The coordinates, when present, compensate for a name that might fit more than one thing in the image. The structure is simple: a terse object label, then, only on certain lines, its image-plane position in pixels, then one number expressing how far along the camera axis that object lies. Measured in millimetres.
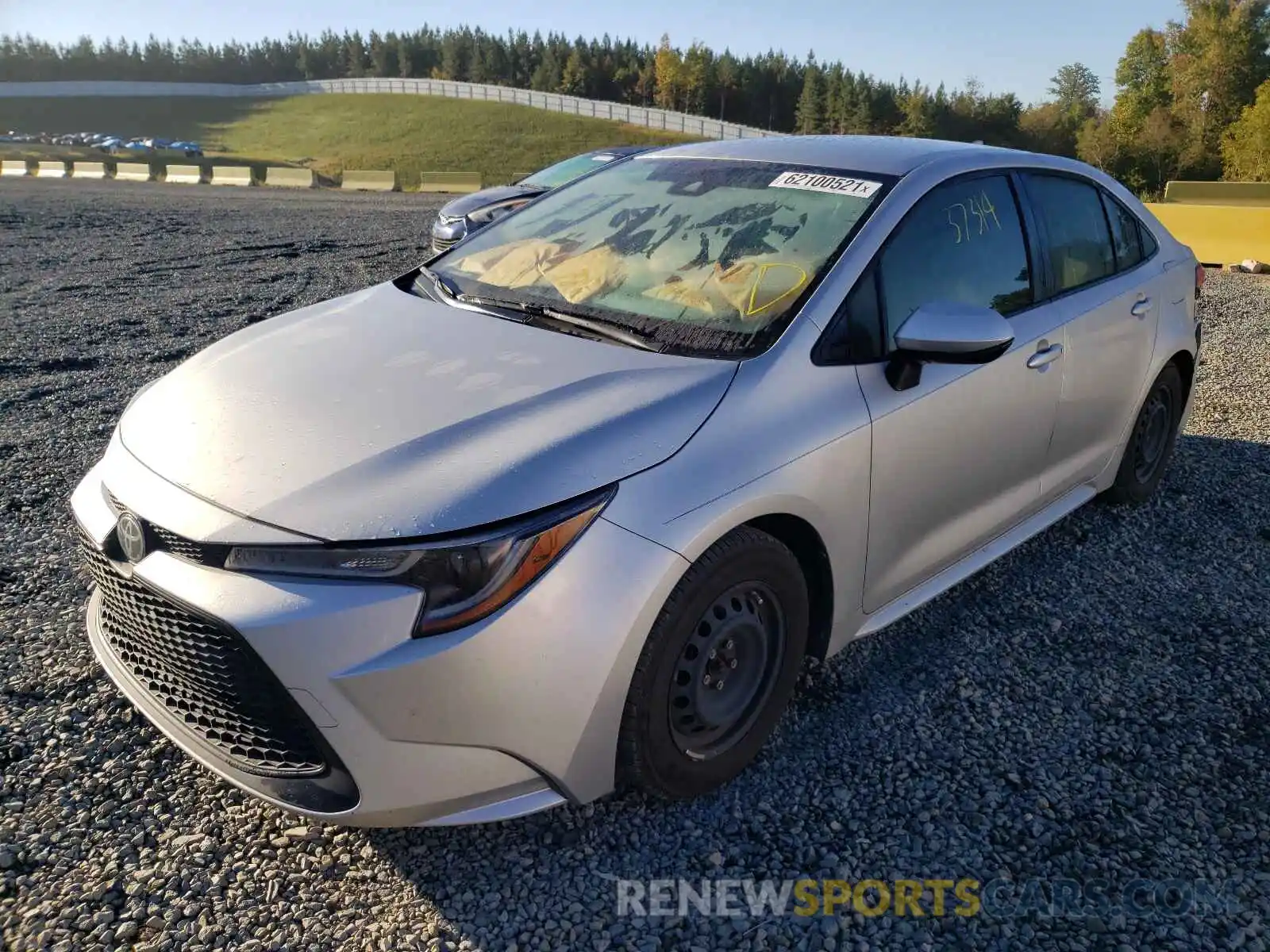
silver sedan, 1985
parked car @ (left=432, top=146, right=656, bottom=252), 10125
